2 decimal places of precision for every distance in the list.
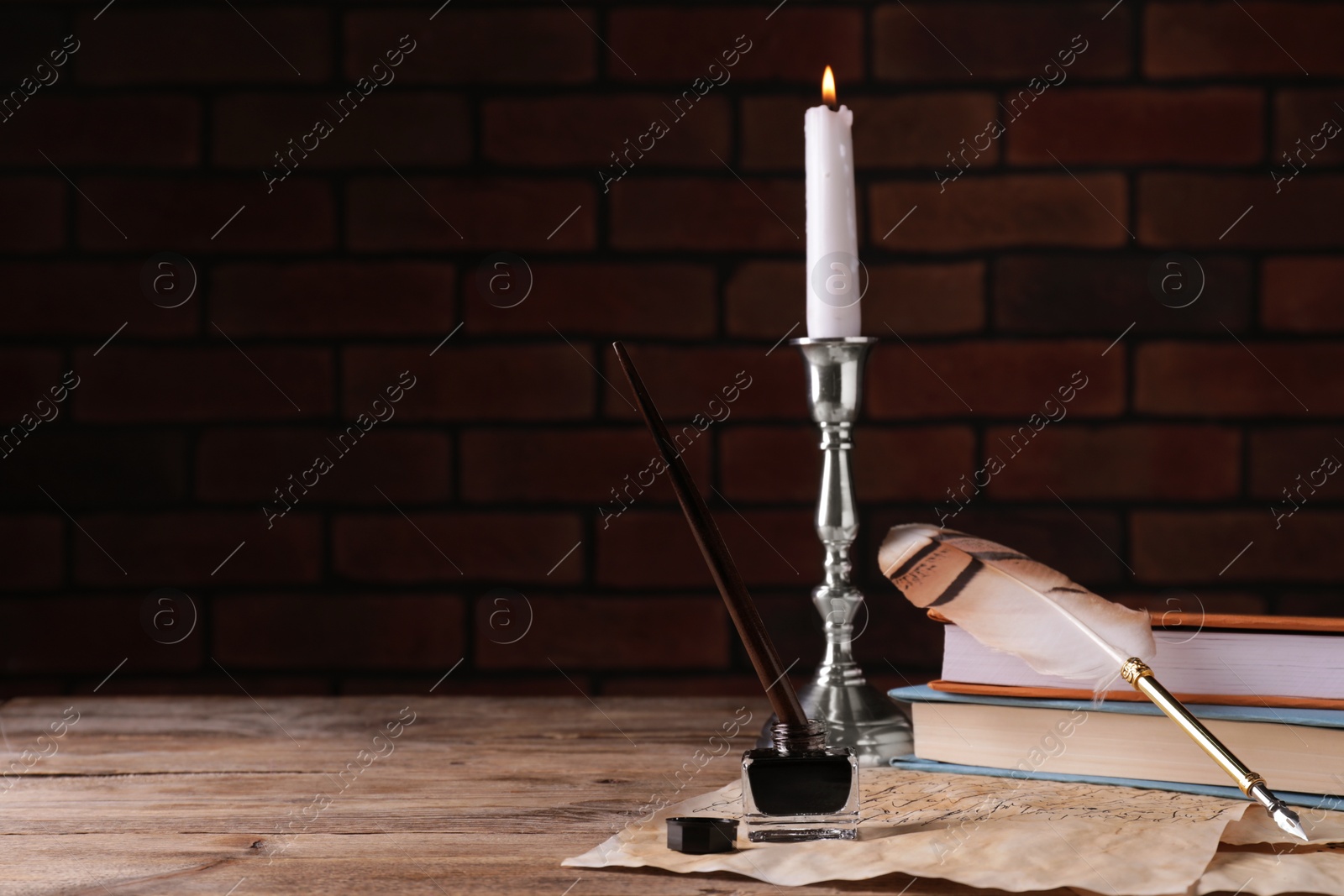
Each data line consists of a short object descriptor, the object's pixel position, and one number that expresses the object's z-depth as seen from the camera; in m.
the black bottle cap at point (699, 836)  1.67
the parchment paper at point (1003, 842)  1.64
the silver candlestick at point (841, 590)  1.82
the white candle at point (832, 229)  1.81
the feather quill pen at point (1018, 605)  1.77
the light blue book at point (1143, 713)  1.73
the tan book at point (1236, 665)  1.75
